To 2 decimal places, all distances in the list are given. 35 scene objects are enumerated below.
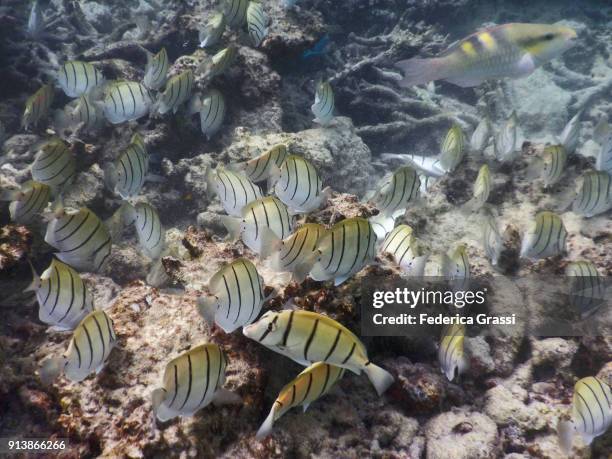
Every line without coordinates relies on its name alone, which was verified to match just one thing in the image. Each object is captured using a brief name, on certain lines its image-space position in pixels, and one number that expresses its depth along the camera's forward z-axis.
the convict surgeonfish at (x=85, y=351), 2.44
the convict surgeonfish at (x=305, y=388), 2.19
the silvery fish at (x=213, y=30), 6.40
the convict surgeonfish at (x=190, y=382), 2.05
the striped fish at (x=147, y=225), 3.85
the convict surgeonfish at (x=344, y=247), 2.48
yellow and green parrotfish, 3.87
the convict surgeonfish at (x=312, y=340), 2.07
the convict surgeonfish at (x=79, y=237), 3.21
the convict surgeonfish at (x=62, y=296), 2.66
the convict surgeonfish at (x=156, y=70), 5.66
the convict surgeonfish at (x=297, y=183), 3.16
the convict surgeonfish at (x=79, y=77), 5.52
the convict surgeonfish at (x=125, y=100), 4.95
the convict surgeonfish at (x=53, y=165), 4.37
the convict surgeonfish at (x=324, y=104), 5.60
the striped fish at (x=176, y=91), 5.46
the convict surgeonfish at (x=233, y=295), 2.32
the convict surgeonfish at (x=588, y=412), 2.73
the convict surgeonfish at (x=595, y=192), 4.08
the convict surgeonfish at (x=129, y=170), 4.29
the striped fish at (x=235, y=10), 6.44
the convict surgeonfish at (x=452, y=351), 3.11
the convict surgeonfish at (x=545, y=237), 3.70
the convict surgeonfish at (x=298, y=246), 2.57
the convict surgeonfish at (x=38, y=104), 5.96
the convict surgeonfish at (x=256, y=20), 6.35
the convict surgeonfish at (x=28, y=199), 3.91
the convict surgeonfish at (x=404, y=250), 3.43
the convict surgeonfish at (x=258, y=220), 2.88
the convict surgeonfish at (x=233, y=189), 3.39
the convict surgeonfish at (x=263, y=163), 3.78
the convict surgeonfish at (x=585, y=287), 3.64
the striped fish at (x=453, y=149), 5.07
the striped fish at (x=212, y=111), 5.33
